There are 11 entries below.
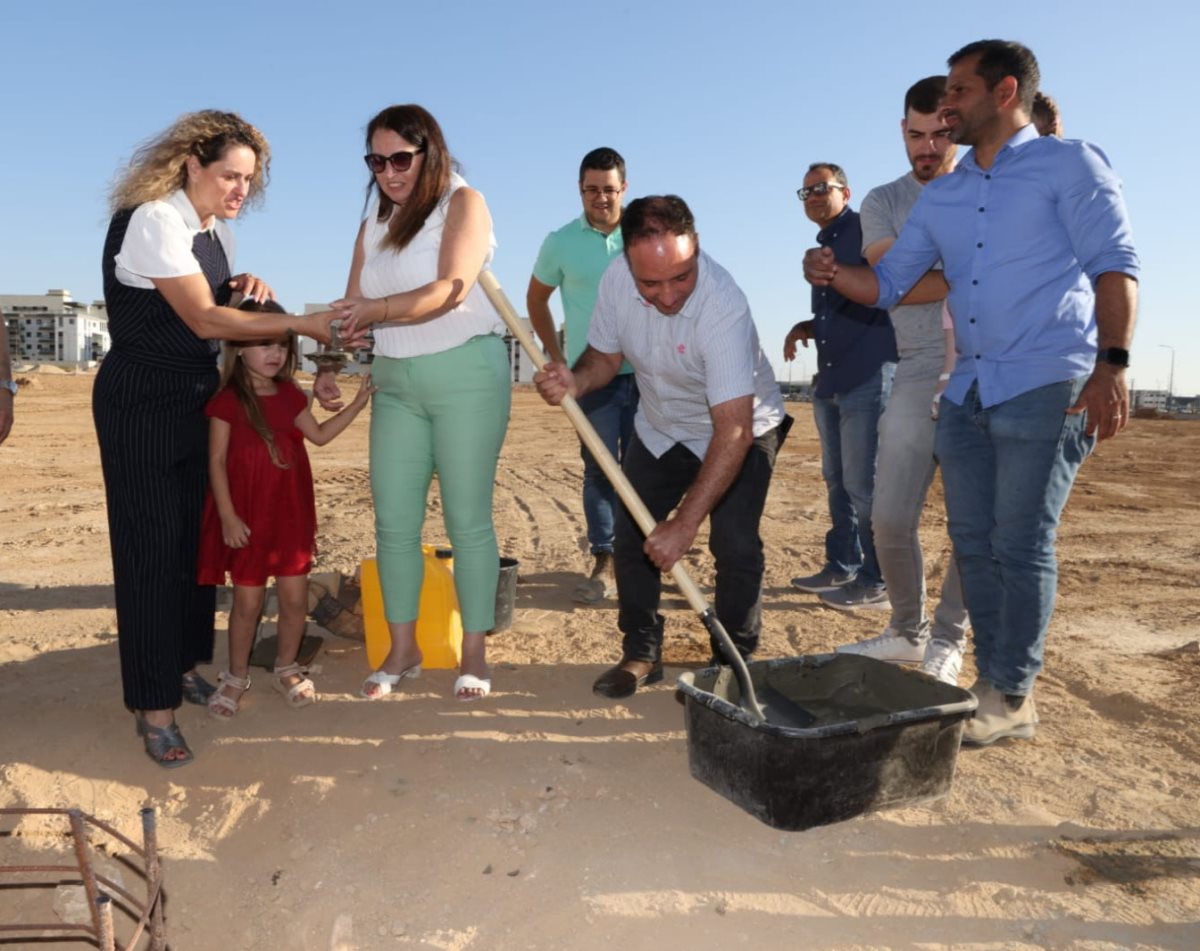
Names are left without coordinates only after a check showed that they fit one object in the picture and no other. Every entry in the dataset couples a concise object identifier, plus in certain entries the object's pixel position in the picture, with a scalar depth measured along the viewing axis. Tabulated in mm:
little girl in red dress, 3494
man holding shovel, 3125
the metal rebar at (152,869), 1796
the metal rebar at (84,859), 1855
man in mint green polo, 5074
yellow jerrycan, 4090
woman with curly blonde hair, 3080
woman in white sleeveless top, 3340
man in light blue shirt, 2945
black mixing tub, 2656
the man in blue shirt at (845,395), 4984
